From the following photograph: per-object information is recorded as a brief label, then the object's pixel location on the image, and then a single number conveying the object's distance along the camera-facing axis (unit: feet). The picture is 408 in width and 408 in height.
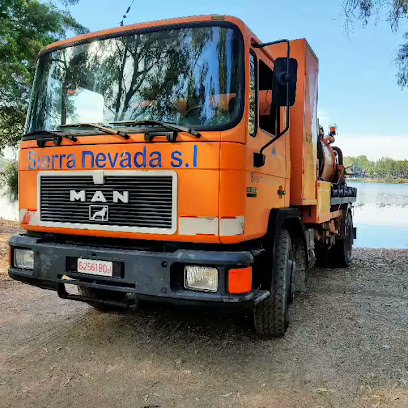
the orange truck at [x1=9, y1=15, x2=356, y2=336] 10.21
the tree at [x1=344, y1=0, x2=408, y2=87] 23.34
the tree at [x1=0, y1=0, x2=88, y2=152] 32.53
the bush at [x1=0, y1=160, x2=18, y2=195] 54.79
